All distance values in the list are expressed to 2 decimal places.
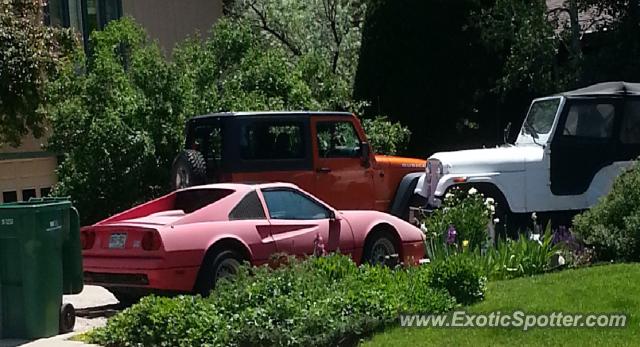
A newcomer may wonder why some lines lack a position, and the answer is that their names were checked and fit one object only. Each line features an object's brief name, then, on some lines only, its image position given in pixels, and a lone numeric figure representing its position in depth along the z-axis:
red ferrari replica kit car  10.71
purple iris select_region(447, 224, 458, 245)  10.80
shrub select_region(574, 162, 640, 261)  10.52
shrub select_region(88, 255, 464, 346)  8.20
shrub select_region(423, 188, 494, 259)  10.84
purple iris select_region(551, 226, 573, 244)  11.42
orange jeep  13.68
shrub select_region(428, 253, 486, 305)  8.98
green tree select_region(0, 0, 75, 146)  14.09
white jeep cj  13.70
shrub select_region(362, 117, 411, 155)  18.05
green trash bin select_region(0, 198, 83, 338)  9.44
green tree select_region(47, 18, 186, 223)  15.89
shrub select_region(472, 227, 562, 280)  10.38
